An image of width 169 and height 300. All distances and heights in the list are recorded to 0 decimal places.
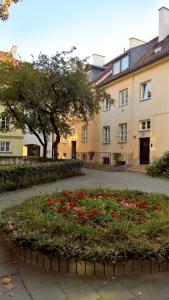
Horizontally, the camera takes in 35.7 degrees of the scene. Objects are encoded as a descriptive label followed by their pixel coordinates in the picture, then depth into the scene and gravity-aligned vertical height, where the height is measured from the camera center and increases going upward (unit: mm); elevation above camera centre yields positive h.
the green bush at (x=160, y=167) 14258 -636
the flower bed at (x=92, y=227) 3381 -1120
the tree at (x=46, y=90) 14383 +3672
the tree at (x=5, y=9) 6785 +3842
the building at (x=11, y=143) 28016 +1250
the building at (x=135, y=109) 17469 +3597
